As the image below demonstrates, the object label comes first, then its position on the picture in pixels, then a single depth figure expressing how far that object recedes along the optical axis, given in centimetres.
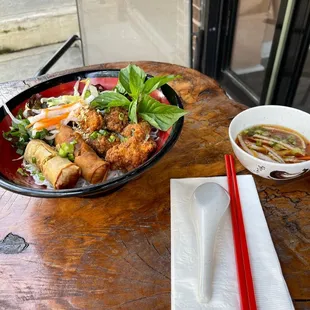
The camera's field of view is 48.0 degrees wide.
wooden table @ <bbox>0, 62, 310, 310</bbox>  70
